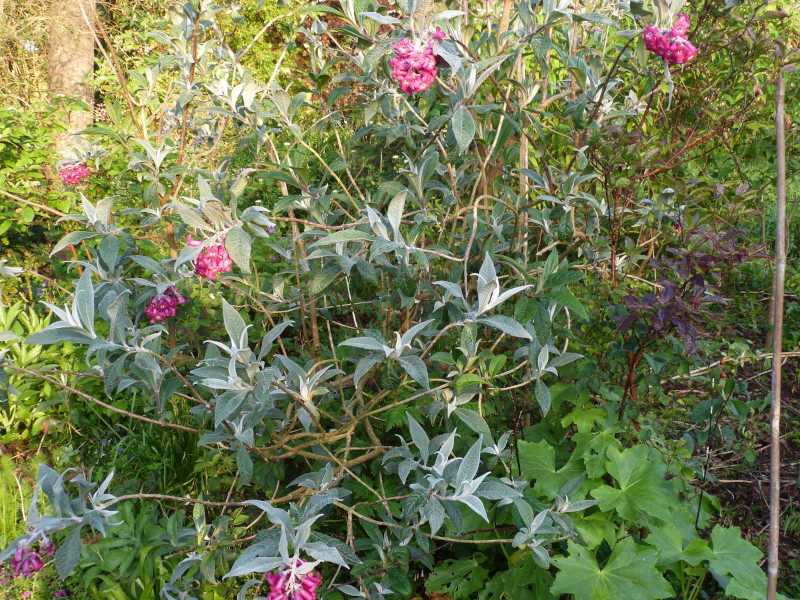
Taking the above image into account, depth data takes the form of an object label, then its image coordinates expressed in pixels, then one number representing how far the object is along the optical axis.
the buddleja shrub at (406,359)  1.38
